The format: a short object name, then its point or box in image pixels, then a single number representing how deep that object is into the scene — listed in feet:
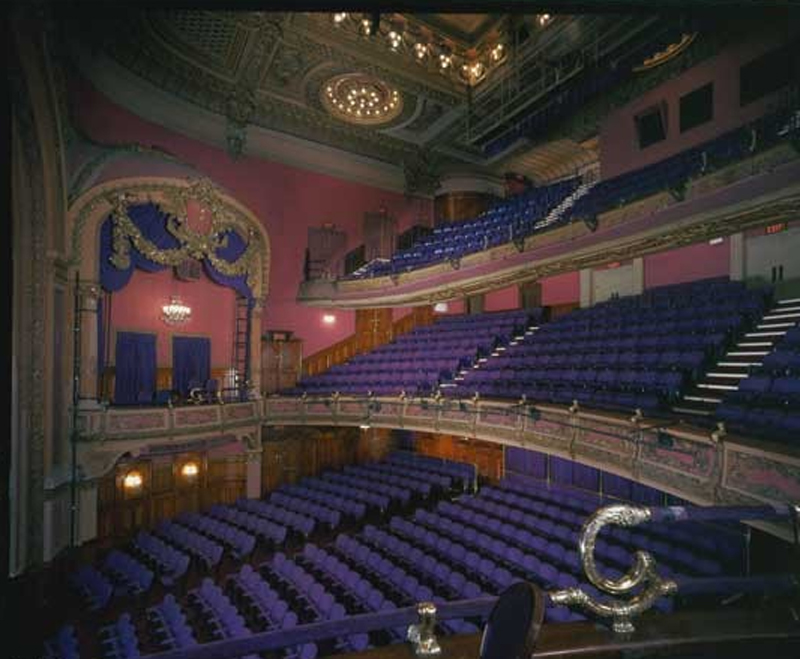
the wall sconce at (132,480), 25.57
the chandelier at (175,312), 26.76
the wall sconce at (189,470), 28.22
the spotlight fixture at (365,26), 24.31
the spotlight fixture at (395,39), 25.80
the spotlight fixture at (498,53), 26.58
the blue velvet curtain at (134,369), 25.81
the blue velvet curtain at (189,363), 29.25
